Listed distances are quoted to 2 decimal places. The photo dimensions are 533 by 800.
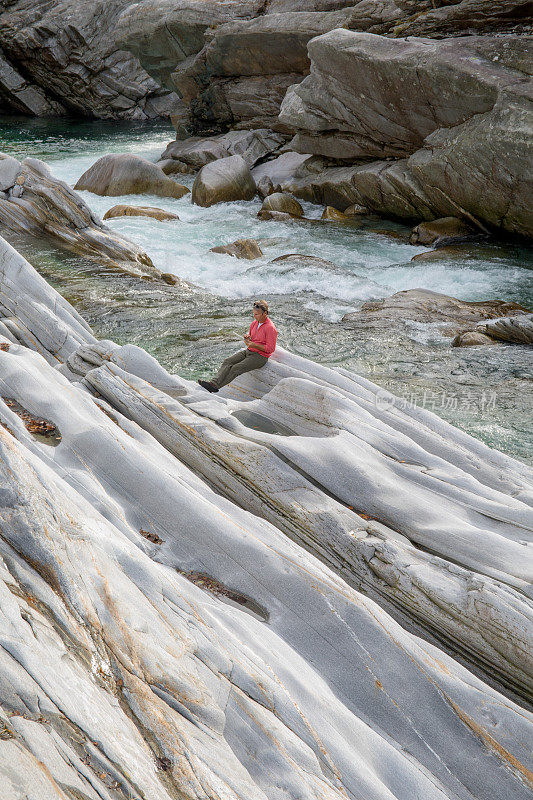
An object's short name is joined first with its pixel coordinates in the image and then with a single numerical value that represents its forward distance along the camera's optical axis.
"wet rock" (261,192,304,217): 23.20
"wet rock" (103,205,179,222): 21.64
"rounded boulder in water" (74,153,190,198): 24.62
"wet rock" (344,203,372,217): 22.81
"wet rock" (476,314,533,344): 12.73
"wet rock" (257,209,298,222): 22.69
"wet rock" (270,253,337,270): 17.62
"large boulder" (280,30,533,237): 17.58
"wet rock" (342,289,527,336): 14.03
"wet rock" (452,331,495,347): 12.76
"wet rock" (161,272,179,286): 15.95
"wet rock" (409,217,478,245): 20.02
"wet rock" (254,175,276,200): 25.22
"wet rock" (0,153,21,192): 16.02
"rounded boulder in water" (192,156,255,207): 24.17
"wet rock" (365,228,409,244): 20.76
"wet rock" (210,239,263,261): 18.55
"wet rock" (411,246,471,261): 18.67
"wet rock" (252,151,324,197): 24.84
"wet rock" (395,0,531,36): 18.17
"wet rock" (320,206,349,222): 22.66
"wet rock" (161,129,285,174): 28.41
